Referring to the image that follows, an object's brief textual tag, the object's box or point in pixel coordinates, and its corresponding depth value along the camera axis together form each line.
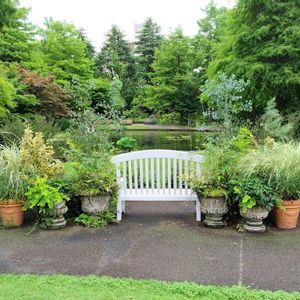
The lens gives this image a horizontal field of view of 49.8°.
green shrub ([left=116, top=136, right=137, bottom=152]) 10.08
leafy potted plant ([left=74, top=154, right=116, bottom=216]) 3.74
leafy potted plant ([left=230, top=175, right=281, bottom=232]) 3.40
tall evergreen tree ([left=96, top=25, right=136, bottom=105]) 28.59
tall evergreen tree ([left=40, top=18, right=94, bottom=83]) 19.44
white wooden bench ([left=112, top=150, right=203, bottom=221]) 3.96
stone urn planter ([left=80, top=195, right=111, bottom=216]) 3.77
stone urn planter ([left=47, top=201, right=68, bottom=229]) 3.71
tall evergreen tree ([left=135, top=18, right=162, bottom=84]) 29.55
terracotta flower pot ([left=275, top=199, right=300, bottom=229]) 3.57
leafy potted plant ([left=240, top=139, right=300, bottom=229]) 3.56
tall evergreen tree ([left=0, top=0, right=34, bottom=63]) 13.16
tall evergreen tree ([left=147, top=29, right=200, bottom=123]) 22.33
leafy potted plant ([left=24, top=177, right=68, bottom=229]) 3.58
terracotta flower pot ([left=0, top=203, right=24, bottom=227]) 3.78
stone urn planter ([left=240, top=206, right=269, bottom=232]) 3.48
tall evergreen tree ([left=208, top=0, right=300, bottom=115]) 9.59
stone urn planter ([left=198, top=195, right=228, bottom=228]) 3.64
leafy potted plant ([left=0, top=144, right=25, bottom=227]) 3.76
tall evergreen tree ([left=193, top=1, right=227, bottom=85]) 21.03
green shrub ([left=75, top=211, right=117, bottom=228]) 3.82
